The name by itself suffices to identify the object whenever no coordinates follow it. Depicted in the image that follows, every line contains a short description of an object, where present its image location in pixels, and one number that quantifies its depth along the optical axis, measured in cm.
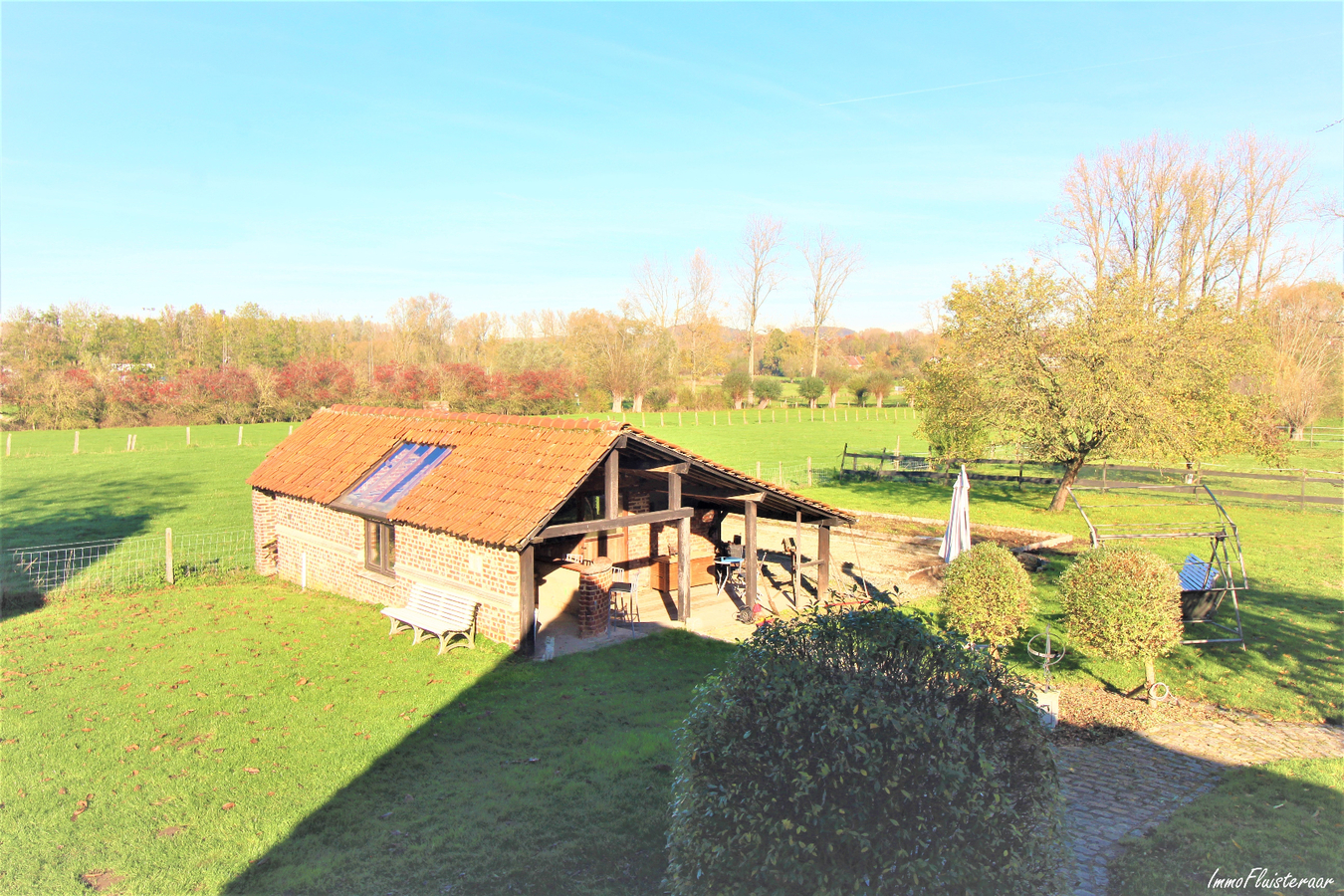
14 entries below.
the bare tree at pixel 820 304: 7700
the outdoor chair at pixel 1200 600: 1020
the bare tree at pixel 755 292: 7762
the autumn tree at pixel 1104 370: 1938
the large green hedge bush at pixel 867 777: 373
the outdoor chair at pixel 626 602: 1184
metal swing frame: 1005
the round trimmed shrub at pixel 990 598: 933
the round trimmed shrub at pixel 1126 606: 852
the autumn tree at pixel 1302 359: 4053
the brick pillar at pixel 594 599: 1111
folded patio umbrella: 1190
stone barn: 1027
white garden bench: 1025
